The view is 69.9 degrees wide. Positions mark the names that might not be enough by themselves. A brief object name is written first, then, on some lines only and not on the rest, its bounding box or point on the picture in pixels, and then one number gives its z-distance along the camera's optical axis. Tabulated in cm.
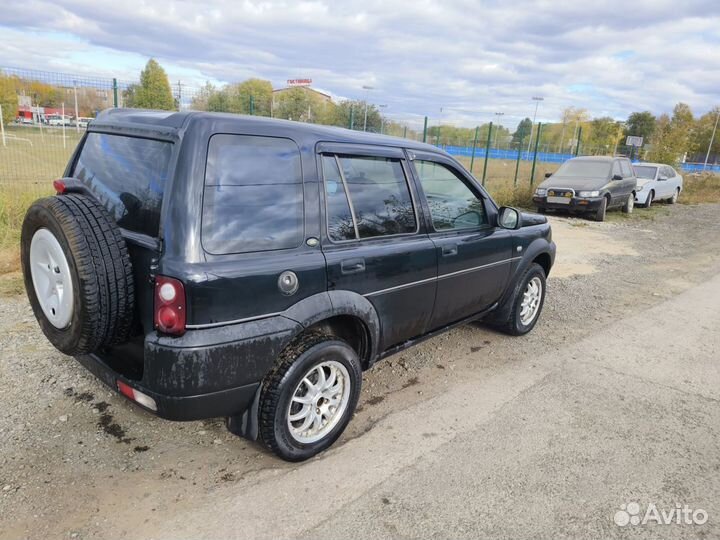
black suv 243
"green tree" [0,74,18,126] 1228
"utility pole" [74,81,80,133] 980
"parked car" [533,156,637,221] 1381
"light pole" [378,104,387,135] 1499
